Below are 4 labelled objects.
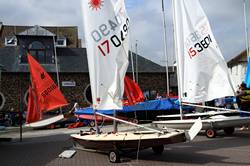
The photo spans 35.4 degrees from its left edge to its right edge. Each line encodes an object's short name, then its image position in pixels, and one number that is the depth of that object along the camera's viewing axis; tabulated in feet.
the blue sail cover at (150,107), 63.31
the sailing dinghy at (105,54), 31.45
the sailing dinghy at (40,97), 47.76
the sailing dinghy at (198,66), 40.70
